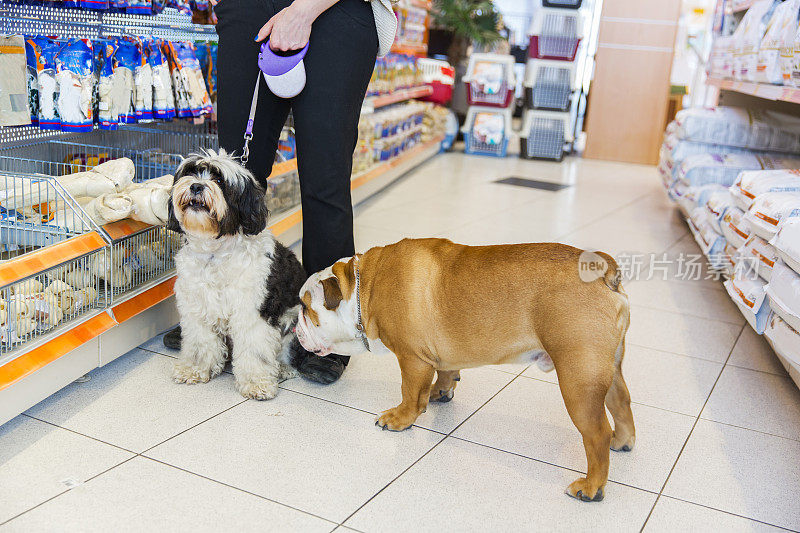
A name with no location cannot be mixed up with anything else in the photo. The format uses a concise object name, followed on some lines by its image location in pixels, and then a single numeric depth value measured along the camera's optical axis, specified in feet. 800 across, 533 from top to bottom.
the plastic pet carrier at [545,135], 25.06
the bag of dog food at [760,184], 8.90
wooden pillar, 25.85
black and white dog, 6.47
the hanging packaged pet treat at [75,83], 7.92
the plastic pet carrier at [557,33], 23.88
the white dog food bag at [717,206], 10.76
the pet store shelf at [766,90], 9.38
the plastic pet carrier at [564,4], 23.70
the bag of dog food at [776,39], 9.62
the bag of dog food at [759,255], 7.78
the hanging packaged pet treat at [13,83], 7.39
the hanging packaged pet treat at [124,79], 8.50
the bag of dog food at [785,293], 6.57
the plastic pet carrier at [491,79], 24.54
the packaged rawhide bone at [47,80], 7.81
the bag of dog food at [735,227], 9.21
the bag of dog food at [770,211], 7.72
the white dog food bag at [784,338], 6.61
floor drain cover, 20.35
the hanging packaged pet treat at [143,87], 8.73
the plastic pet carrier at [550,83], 24.32
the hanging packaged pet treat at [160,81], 8.89
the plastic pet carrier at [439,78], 25.27
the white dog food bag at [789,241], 6.72
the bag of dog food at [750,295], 7.66
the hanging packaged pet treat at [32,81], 7.71
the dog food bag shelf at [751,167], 7.25
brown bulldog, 5.34
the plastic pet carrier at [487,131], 25.45
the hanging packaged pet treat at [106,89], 8.36
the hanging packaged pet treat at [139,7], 9.23
